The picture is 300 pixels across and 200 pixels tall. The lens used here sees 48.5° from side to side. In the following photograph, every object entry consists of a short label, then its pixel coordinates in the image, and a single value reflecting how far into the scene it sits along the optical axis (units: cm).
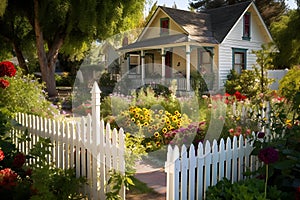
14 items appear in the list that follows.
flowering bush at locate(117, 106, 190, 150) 677
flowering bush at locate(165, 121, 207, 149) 618
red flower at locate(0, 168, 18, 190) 336
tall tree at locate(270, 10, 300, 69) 2273
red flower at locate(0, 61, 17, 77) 517
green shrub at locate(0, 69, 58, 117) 625
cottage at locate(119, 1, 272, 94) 1878
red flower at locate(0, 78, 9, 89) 520
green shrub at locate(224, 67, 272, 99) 1634
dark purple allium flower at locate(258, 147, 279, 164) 293
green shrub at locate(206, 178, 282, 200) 306
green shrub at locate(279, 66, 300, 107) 736
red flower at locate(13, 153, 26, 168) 369
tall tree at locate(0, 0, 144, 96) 1556
